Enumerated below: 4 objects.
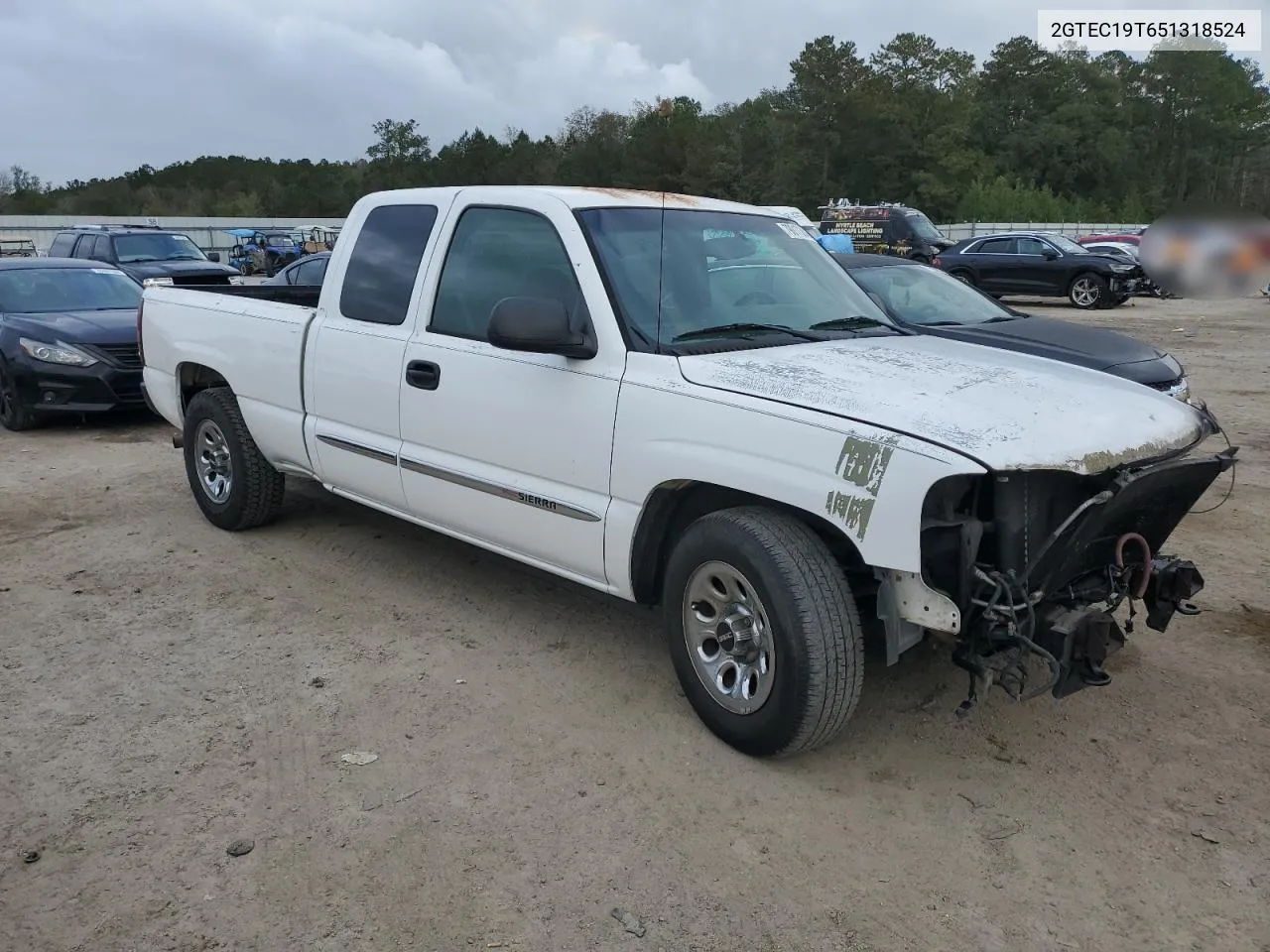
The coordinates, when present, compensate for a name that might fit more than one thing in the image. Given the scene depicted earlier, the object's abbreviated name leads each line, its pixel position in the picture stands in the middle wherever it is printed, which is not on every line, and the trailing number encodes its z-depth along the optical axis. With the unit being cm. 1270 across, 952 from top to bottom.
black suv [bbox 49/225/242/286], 1548
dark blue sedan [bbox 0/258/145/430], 903
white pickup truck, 315
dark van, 2581
